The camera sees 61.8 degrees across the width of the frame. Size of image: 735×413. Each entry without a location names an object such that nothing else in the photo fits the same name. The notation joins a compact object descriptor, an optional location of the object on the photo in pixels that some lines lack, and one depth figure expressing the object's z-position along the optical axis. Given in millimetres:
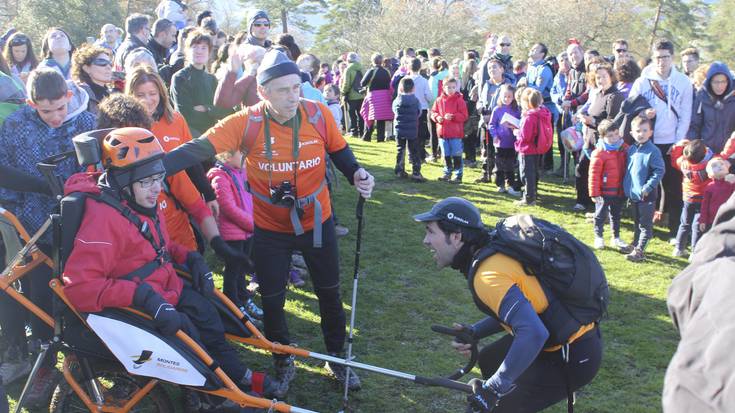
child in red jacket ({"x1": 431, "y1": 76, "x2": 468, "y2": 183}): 11094
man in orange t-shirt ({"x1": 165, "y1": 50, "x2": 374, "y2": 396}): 4125
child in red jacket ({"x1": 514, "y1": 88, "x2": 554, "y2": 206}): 9461
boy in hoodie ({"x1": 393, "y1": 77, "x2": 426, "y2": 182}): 11445
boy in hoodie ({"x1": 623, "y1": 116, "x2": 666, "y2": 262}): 7426
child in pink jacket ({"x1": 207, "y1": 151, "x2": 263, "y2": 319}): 5488
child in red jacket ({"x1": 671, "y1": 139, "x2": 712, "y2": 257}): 7363
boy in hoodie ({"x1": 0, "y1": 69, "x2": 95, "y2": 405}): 4238
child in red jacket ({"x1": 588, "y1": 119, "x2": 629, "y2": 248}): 7773
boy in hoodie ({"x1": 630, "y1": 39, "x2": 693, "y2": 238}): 8180
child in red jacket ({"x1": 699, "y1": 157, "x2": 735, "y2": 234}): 6812
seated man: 3346
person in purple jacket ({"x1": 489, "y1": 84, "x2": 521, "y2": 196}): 10227
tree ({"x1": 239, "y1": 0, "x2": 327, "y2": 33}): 46812
